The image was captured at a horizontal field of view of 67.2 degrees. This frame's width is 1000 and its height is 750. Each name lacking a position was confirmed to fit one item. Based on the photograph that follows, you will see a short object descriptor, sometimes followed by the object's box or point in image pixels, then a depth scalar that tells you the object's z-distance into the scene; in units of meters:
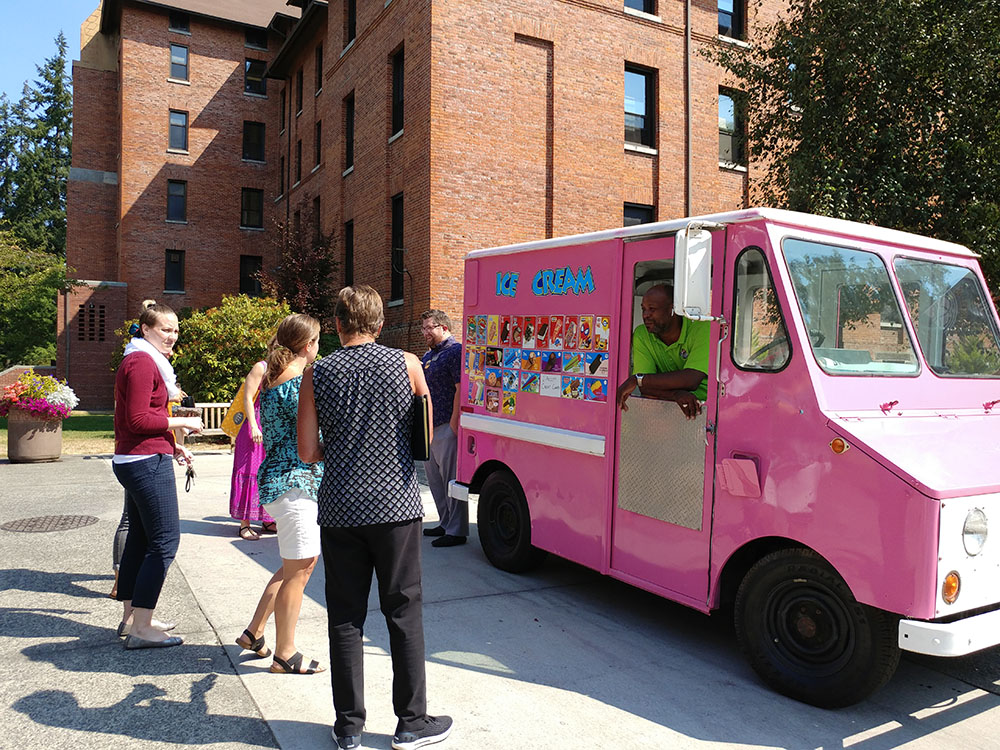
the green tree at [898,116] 9.29
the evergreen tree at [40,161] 51.25
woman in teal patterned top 3.89
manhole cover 7.57
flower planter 12.37
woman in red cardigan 4.27
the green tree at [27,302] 30.08
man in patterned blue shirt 7.02
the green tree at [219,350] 17.12
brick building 15.38
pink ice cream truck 3.41
